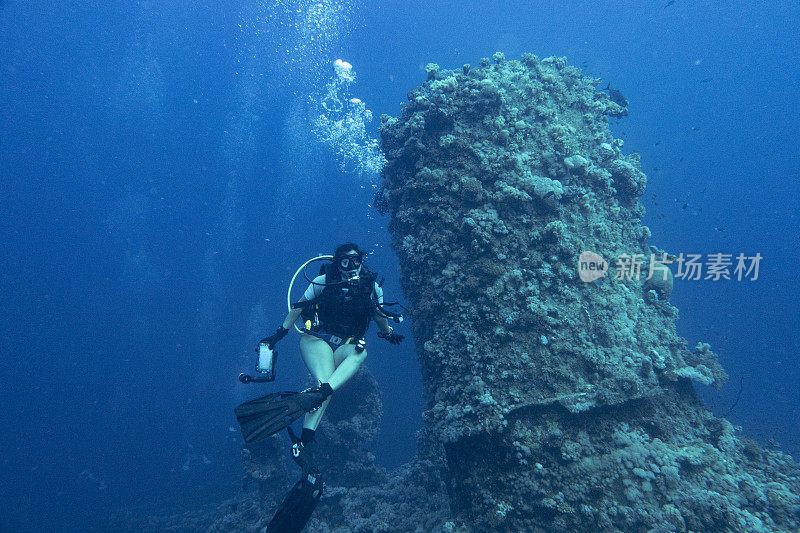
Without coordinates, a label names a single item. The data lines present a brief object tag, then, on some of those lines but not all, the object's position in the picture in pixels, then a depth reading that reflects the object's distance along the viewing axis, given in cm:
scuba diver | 405
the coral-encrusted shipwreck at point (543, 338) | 436
